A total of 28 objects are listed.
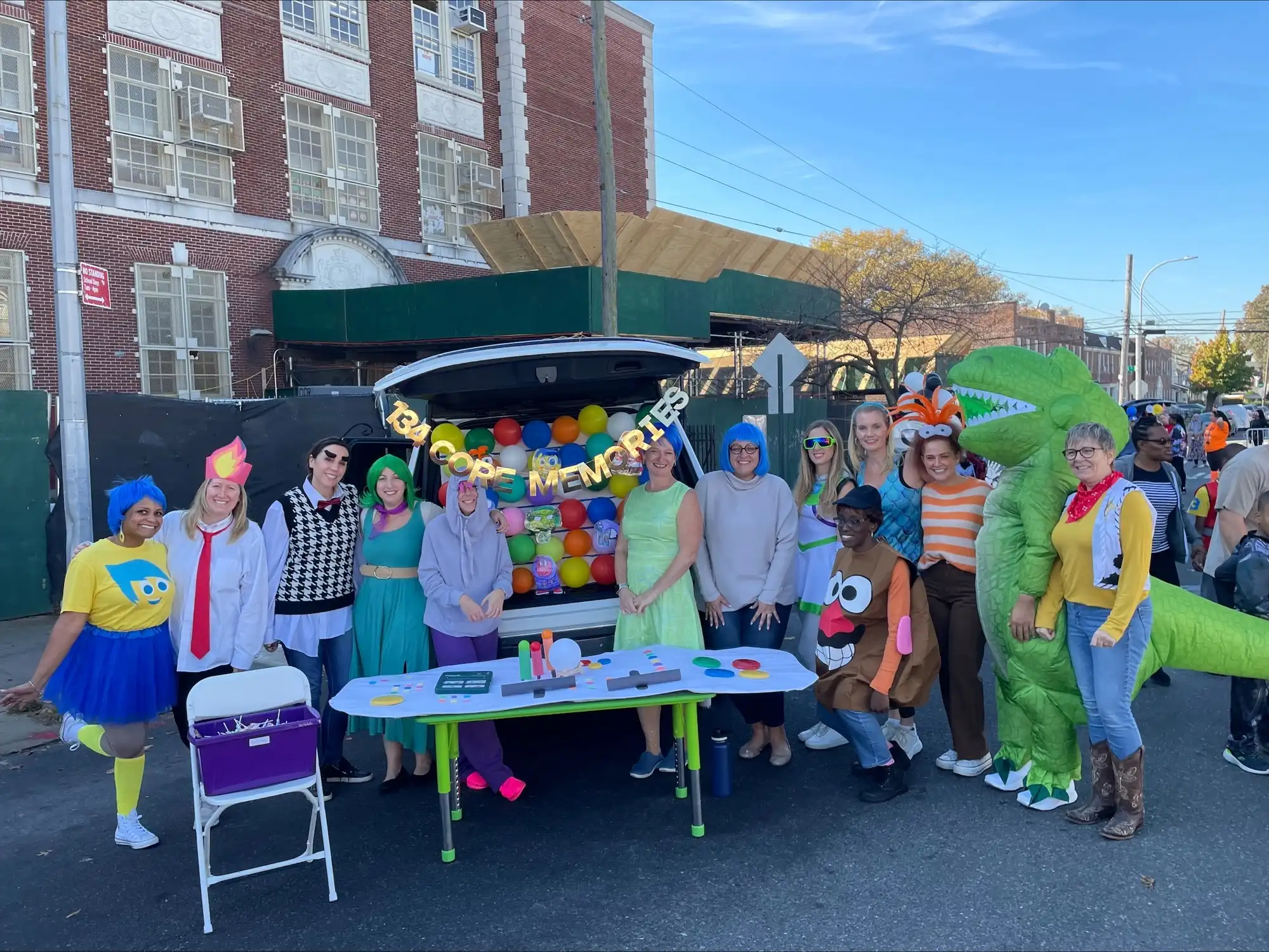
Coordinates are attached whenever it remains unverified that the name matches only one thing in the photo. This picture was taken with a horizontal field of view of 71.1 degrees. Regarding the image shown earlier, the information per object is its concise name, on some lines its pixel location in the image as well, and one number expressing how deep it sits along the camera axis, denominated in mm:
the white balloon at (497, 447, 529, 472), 5387
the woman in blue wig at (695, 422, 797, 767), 4660
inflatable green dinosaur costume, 4035
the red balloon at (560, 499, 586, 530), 5355
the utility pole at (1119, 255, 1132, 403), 32344
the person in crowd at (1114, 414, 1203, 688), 5934
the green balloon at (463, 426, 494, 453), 5375
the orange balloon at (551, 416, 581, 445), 5668
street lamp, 33125
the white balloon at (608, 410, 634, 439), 5477
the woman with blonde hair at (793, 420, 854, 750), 4926
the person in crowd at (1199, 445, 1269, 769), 5121
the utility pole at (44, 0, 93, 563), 6211
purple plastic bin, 3477
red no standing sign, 6527
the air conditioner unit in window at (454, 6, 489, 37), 20844
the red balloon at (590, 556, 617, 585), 5207
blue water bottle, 4277
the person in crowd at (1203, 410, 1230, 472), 7613
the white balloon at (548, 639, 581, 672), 3936
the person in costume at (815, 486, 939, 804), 4191
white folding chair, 3445
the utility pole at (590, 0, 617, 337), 11891
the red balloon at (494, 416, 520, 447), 5547
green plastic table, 3660
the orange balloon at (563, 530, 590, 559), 5281
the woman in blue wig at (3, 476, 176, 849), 3906
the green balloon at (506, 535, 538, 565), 5113
